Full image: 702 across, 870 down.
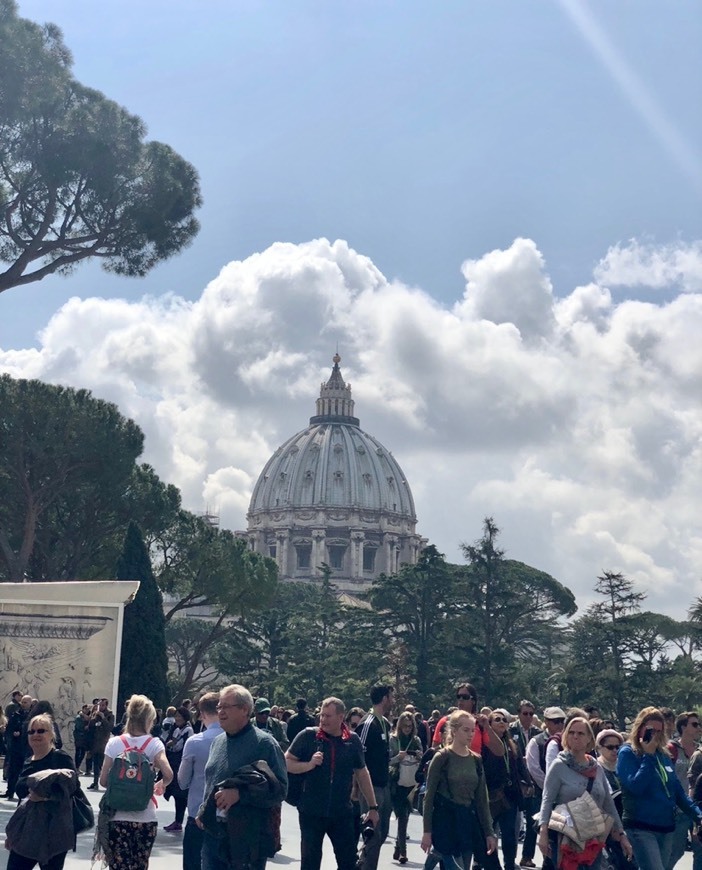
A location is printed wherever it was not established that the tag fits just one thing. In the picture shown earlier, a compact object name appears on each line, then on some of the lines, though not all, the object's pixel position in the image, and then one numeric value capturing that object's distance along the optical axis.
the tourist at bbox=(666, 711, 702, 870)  8.79
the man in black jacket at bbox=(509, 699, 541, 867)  10.18
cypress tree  28.97
